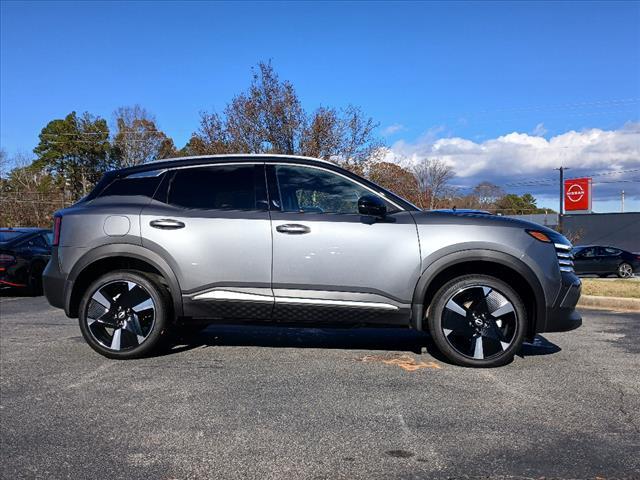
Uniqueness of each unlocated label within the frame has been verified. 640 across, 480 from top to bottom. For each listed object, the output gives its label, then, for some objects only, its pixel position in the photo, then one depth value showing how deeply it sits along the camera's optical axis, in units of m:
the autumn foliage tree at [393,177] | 18.84
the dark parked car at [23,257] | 10.68
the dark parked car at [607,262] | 25.62
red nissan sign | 52.38
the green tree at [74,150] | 55.78
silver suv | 4.83
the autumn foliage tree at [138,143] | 53.44
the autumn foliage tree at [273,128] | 17.39
